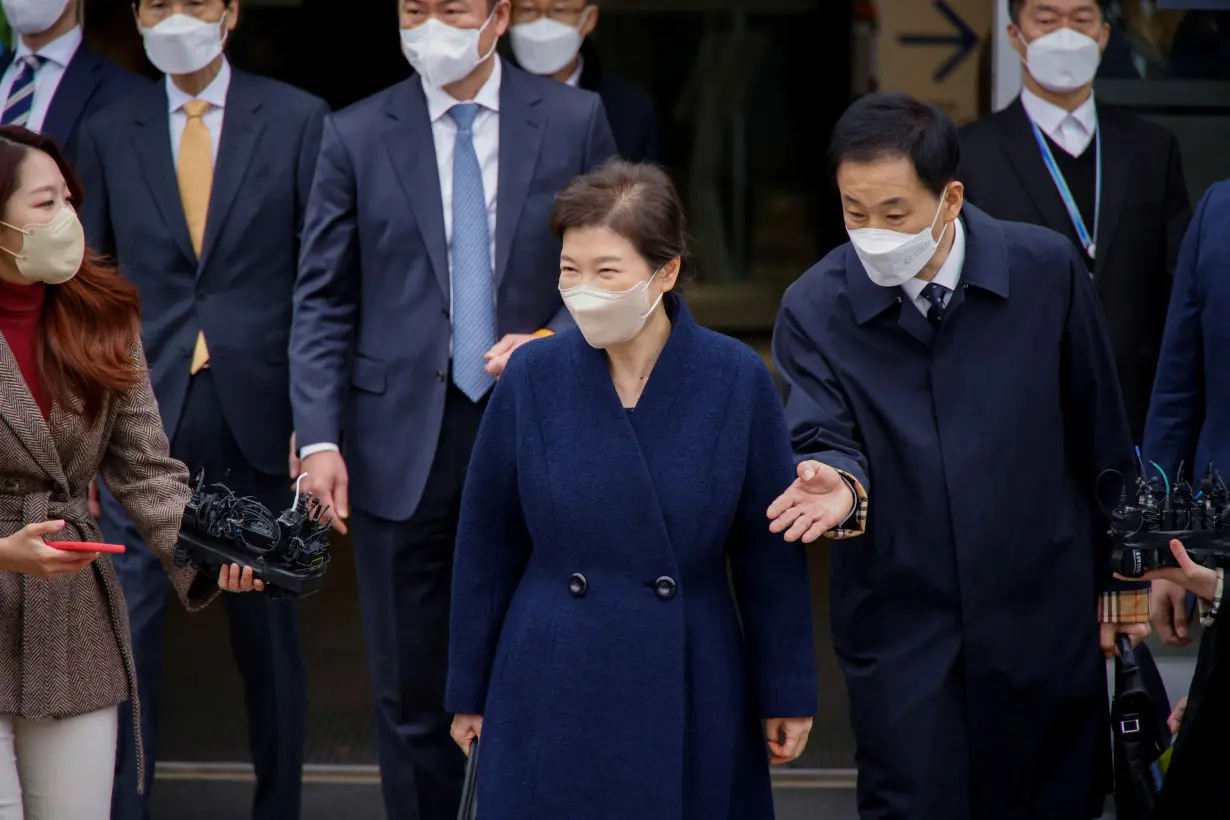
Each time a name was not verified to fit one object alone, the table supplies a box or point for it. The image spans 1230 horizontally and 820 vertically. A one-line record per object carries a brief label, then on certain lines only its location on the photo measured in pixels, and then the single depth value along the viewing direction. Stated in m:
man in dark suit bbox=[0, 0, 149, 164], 11.35
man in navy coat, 8.23
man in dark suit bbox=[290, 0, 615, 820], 9.82
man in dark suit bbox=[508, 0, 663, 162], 12.24
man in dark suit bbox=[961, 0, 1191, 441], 11.02
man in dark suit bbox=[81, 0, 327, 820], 10.44
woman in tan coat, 7.81
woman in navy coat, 7.30
